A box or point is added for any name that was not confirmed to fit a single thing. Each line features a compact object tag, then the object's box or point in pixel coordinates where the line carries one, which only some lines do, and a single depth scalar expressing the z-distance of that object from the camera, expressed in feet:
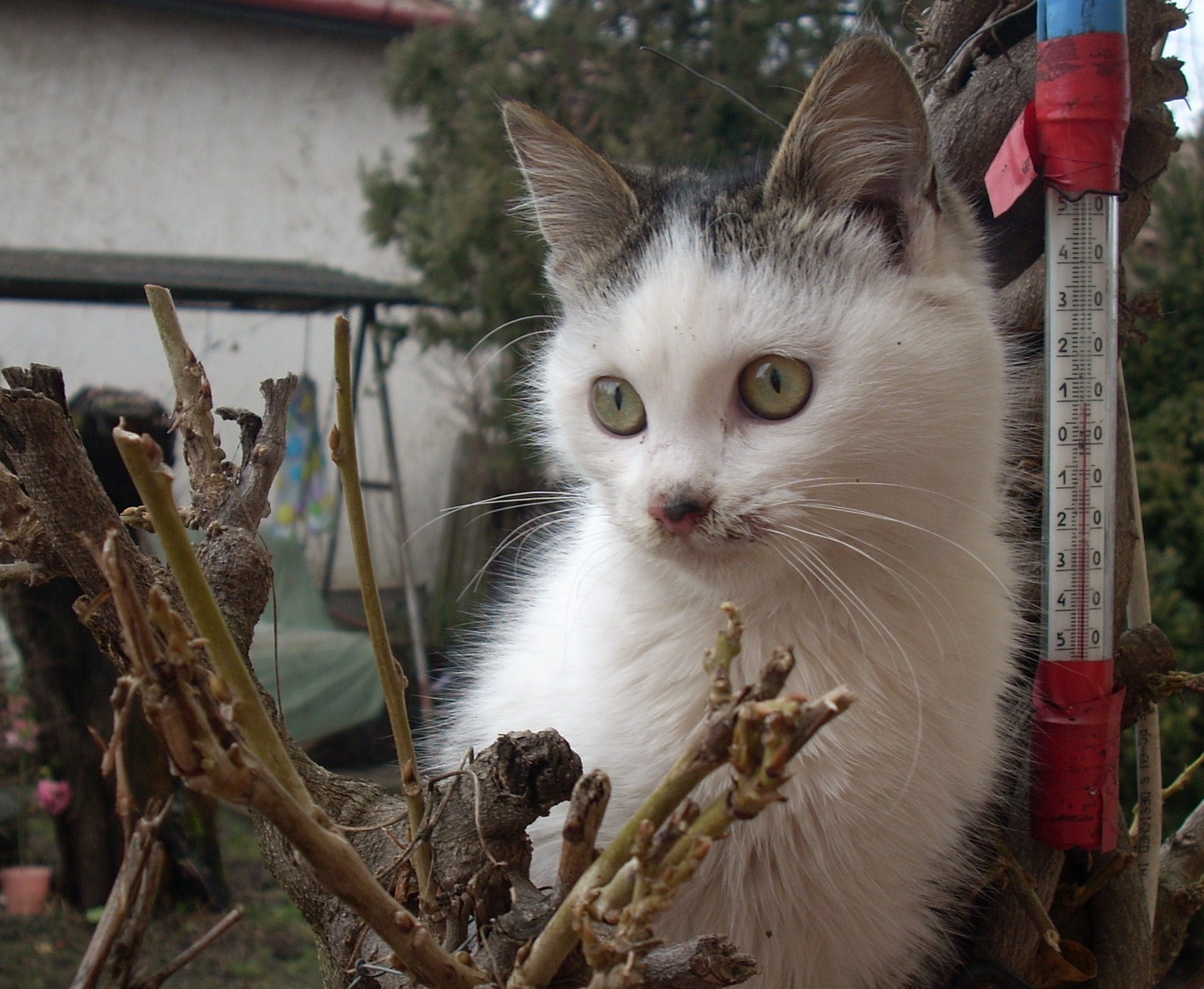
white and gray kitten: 1.03
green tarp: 4.08
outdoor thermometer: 1.12
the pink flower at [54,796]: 3.00
